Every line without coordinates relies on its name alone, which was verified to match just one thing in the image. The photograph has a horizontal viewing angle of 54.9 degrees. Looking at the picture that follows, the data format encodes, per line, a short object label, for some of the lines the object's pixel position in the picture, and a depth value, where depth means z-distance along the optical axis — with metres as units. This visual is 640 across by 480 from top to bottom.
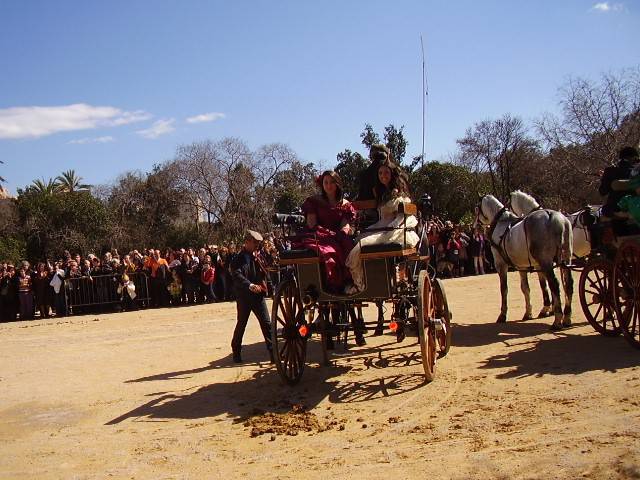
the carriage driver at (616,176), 7.56
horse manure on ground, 5.49
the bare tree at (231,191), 38.69
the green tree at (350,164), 33.75
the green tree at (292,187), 38.66
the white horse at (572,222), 10.09
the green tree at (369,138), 27.18
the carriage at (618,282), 6.72
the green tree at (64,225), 36.62
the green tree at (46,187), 44.29
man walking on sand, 8.63
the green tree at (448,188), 35.69
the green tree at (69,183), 48.75
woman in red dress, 6.75
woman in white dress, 6.52
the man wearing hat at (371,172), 7.60
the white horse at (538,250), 9.02
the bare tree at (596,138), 26.39
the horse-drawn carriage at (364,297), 6.37
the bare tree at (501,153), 40.59
